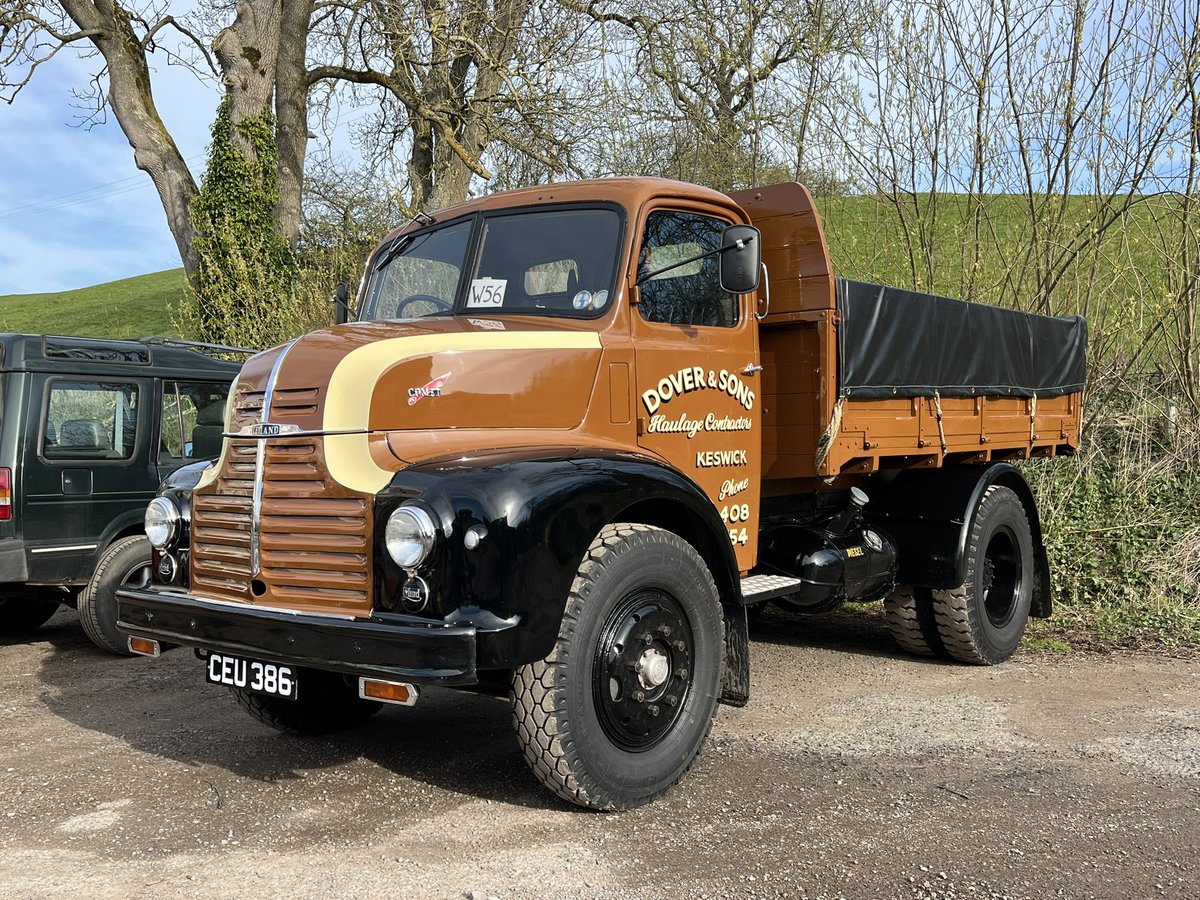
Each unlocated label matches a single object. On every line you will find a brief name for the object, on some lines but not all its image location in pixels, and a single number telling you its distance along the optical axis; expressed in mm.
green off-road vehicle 6867
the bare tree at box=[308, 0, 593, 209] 15680
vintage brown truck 3693
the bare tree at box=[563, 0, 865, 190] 12070
